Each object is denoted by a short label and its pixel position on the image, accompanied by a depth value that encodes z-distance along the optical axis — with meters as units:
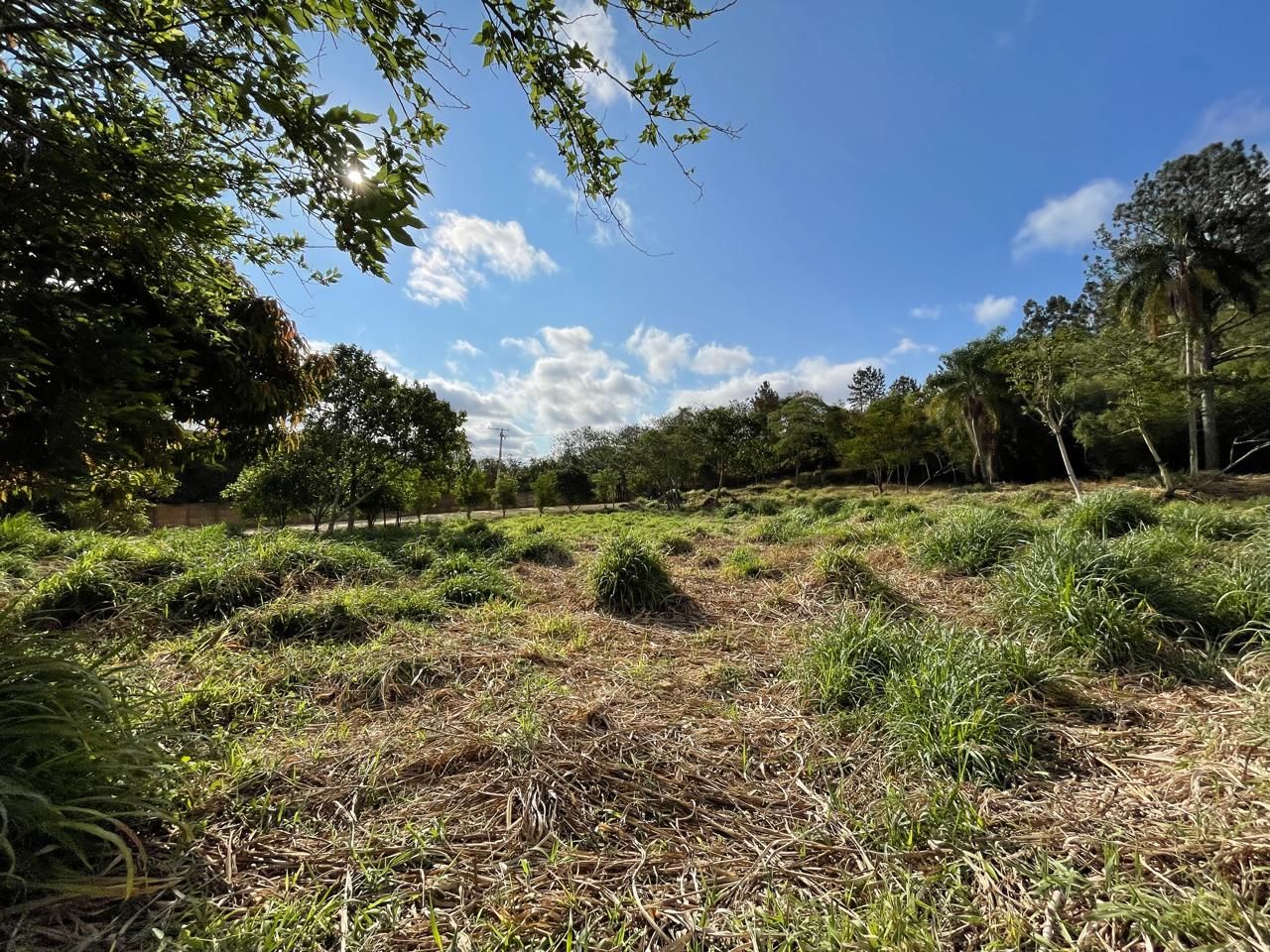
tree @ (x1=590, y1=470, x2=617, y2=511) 30.02
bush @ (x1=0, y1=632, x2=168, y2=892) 1.19
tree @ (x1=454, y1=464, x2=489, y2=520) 26.55
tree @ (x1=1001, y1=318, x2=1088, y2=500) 12.33
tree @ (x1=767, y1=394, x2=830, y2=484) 31.78
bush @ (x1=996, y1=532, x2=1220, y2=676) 2.51
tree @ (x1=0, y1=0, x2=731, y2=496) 1.56
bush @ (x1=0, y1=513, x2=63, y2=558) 4.55
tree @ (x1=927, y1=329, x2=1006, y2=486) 23.67
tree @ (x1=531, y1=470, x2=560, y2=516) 30.50
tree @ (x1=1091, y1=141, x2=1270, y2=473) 16.92
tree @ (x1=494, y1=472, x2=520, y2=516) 32.53
